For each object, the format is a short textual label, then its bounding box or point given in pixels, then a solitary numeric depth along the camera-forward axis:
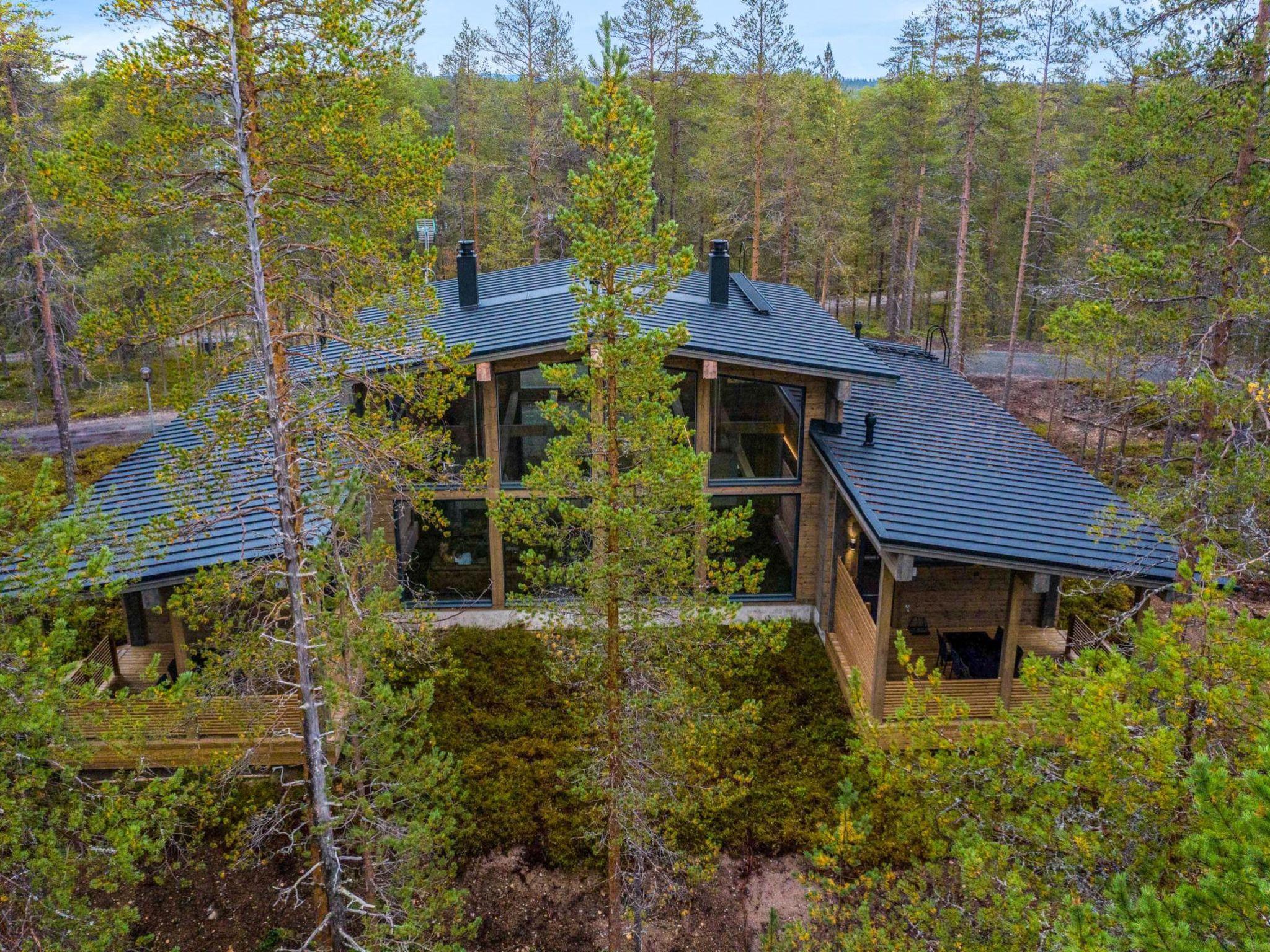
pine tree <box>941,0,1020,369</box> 21.17
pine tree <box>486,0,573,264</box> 26.69
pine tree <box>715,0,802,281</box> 23.72
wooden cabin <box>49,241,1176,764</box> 9.88
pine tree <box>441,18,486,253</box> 30.33
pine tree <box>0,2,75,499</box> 15.82
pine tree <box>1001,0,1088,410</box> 22.39
